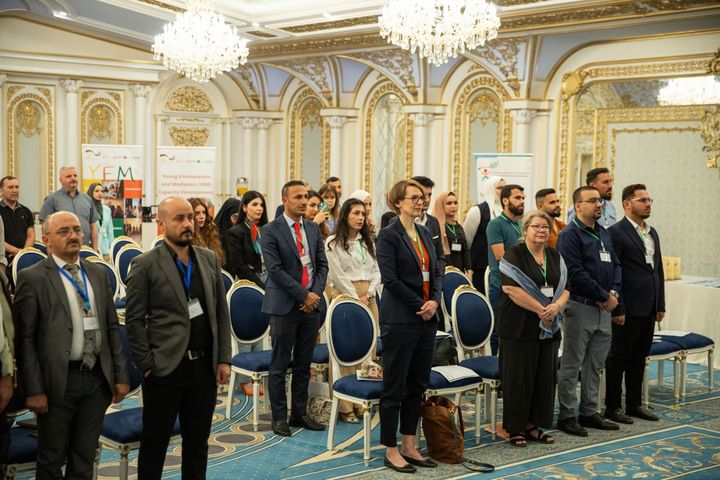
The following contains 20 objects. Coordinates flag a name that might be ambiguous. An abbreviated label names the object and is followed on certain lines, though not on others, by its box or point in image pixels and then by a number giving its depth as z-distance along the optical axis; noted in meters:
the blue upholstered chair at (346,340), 4.89
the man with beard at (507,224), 5.93
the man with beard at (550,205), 6.04
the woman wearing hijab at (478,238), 7.23
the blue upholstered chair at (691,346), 6.43
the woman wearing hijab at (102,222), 9.05
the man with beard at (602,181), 6.12
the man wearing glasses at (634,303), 5.70
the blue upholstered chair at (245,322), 5.54
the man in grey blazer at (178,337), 3.50
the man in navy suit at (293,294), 5.11
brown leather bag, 4.65
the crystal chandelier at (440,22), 7.83
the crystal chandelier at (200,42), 9.06
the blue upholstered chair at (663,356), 6.18
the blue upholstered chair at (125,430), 3.70
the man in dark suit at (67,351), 3.29
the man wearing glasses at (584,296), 5.32
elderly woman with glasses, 4.89
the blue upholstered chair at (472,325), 5.55
